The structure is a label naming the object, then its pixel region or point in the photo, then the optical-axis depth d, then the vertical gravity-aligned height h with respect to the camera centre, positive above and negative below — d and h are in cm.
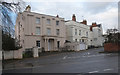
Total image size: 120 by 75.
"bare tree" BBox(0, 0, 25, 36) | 877 +271
